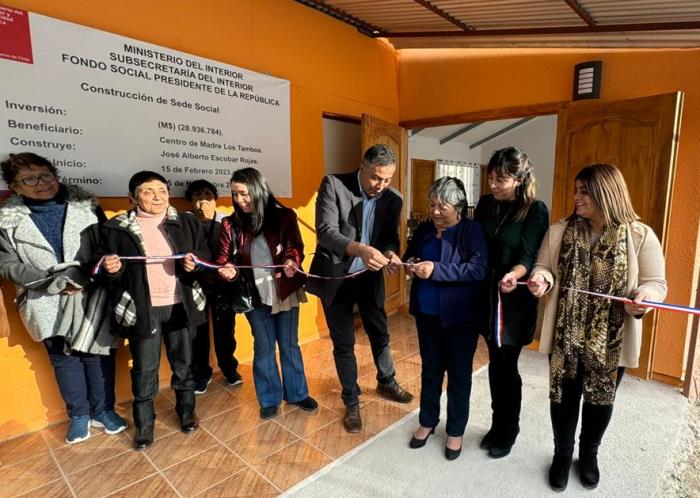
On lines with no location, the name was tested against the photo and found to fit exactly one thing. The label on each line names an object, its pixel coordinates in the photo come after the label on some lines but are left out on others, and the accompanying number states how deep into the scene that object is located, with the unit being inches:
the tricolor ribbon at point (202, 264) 83.0
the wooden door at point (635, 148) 111.2
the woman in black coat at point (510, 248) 72.7
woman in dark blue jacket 74.5
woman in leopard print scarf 66.2
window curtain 391.0
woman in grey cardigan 82.1
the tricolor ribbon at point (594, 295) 61.9
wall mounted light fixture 127.3
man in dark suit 83.0
